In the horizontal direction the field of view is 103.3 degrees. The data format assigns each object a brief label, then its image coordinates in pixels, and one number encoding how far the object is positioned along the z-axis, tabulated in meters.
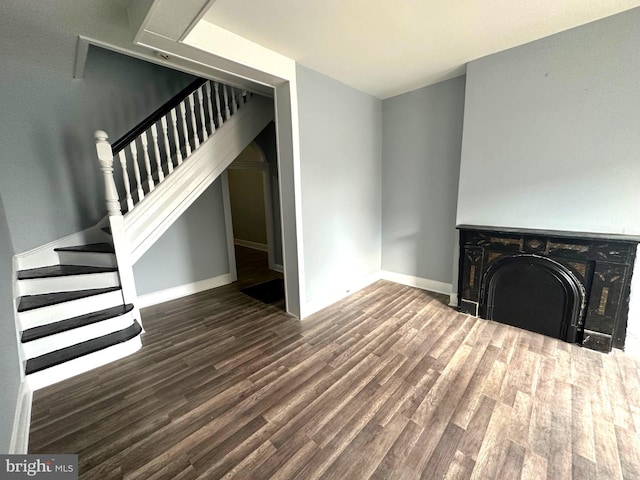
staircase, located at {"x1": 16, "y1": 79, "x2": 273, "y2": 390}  2.08
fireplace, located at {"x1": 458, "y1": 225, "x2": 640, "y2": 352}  2.10
